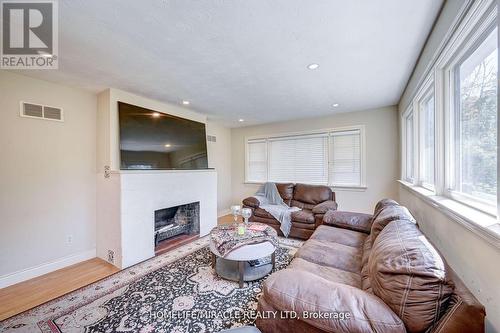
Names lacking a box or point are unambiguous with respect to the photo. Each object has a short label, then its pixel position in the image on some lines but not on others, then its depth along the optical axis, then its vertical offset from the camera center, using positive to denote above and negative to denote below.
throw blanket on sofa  3.83 -0.84
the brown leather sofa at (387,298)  0.91 -0.67
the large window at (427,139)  2.30 +0.31
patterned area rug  1.73 -1.31
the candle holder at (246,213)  3.00 -0.68
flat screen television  3.08 +0.44
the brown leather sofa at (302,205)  3.66 -0.79
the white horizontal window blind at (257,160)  5.54 +0.16
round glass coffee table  2.25 -1.03
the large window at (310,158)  4.38 +0.19
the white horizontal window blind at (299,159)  4.71 +0.17
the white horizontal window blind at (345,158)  4.33 +0.16
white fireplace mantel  2.76 -0.59
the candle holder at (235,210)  3.08 -0.65
